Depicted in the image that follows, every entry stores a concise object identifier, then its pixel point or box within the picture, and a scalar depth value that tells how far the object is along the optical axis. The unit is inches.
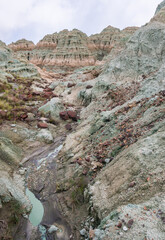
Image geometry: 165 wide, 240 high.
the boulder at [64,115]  467.8
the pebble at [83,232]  143.8
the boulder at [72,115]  466.0
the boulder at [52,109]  475.6
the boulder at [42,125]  399.2
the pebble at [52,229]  159.9
